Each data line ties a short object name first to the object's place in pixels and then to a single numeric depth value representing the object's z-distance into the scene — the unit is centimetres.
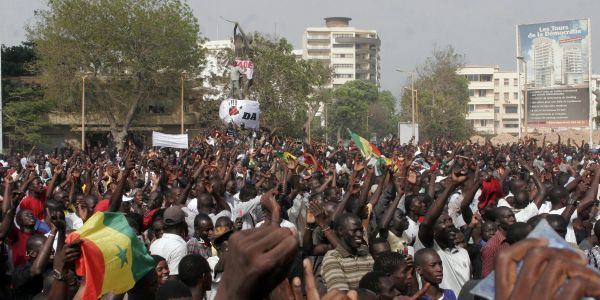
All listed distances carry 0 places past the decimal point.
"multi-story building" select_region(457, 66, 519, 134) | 10775
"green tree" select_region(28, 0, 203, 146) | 4422
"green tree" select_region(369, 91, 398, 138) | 8975
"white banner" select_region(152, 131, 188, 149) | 1952
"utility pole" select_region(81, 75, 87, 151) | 3998
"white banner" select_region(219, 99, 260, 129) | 2806
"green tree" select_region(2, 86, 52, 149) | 4453
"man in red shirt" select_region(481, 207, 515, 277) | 608
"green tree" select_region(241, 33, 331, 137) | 4716
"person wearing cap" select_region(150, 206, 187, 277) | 596
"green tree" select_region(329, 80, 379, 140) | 8112
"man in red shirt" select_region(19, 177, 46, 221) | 866
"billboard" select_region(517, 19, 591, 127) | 4156
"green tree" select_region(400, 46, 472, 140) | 5784
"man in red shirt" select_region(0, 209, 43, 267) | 637
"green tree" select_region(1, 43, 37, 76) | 5144
